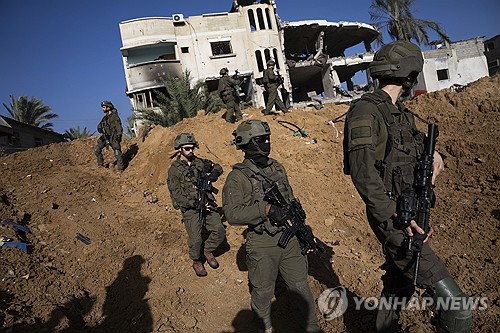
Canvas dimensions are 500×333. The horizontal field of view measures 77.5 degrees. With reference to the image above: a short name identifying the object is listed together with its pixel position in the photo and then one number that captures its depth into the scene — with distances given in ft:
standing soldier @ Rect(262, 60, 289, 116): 35.22
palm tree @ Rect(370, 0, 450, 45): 71.26
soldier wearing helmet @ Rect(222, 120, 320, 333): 8.81
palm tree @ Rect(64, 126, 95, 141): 77.92
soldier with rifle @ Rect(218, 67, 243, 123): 33.50
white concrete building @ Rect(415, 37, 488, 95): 72.02
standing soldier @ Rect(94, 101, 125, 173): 28.60
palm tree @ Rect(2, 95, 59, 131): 69.26
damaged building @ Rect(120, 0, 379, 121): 66.64
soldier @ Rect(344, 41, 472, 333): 6.38
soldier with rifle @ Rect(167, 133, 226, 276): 15.03
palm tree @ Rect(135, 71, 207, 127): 49.70
